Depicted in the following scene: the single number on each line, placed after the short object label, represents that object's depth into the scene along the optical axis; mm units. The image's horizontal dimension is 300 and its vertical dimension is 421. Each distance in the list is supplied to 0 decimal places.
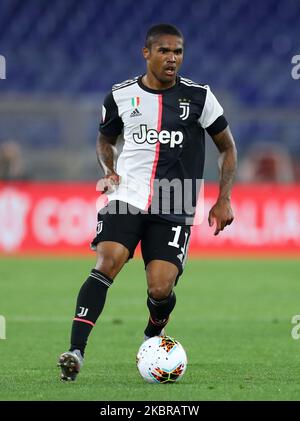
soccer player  12758
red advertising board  33281
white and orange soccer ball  12023
